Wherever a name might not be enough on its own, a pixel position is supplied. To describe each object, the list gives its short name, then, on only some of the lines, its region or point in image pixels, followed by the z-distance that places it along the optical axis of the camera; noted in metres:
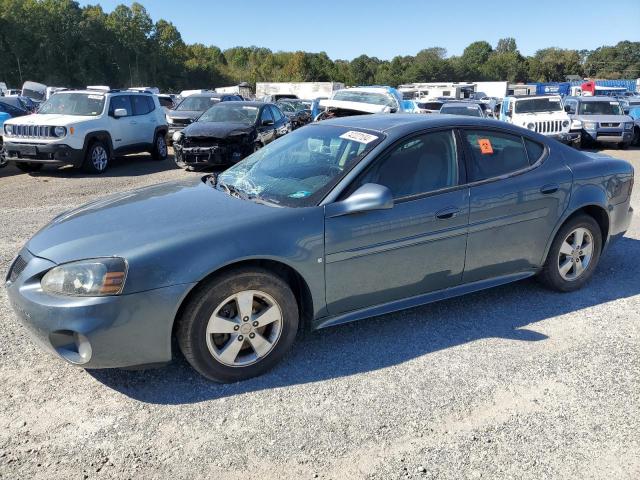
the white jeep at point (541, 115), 15.89
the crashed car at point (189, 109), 16.14
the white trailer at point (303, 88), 48.94
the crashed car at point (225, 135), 11.44
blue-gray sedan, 2.88
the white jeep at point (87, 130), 10.95
